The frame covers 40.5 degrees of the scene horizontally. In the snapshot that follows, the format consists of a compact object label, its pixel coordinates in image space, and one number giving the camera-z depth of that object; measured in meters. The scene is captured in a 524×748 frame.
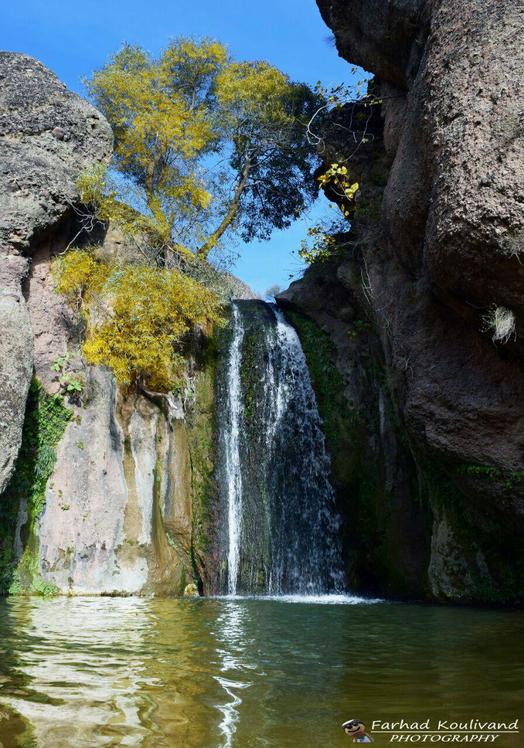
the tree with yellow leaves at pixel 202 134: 18.72
